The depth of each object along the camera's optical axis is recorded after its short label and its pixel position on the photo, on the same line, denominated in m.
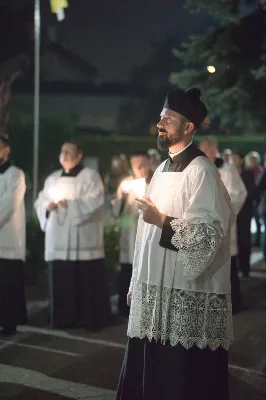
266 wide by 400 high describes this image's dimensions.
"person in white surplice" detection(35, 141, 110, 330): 9.12
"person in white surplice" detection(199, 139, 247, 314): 10.13
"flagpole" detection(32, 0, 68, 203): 14.02
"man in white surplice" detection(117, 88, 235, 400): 4.88
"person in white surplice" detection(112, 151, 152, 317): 9.79
